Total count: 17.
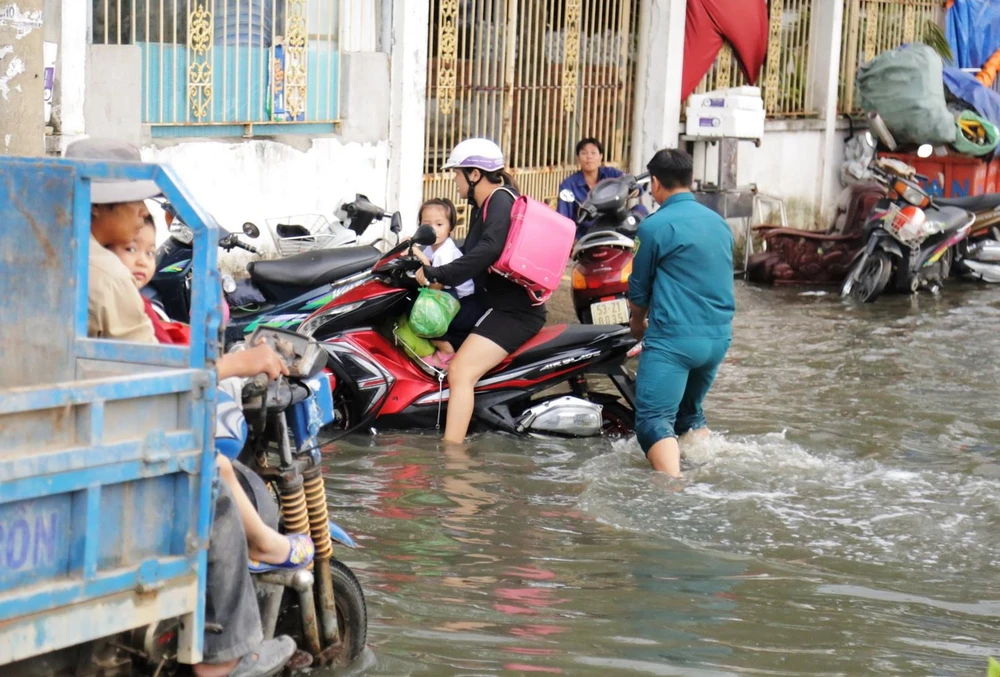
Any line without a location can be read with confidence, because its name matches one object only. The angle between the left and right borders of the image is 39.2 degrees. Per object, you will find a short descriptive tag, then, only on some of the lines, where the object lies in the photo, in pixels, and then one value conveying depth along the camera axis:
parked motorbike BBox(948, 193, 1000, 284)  13.56
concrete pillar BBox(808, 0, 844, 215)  15.81
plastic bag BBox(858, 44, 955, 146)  14.28
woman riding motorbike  6.73
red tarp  14.05
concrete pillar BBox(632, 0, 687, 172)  13.64
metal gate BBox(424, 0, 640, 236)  11.84
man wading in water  6.36
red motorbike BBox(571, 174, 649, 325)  7.77
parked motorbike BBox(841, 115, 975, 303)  12.34
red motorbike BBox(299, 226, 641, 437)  6.70
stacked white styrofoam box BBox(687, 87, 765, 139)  13.36
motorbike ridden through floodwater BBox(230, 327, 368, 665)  3.68
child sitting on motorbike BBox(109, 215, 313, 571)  3.51
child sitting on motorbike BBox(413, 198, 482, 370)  7.05
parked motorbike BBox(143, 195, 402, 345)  6.51
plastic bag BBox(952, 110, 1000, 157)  14.45
